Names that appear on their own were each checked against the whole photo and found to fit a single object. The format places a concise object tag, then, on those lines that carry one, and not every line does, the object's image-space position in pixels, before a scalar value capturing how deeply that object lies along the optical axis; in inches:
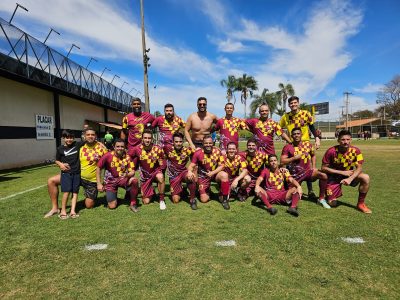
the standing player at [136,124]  257.0
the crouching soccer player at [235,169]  231.3
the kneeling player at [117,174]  216.5
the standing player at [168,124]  250.2
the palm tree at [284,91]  2278.9
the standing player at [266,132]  248.8
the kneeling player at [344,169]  204.8
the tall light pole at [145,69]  684.7
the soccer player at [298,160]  227.3
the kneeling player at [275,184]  215.5
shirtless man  250.4
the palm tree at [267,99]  2166.6
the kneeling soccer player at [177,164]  233.0
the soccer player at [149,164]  227.0
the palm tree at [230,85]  2071.9
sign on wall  588.1
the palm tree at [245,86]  2076.8
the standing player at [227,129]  252.4
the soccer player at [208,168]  226.1
